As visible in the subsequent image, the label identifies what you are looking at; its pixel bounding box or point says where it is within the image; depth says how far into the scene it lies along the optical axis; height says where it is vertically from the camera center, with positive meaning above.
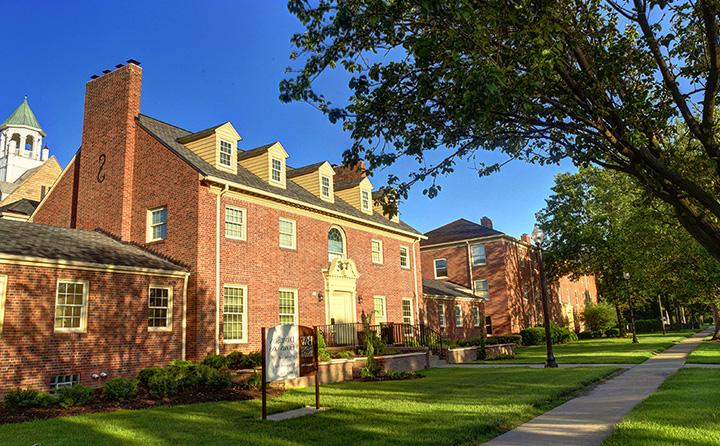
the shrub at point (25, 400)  11.13 -1.14
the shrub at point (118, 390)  12.33 -1.11
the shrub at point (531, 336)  37.81 -0.81
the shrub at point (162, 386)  12.80 -1.10
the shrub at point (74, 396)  11.41 -1.12
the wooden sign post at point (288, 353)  10.45 -0.38
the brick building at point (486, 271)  40.16 +4.19
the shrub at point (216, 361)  15.86 -0.72
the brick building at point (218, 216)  18.14 +4.56
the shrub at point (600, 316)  45.22 +0.42
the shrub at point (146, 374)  13.89 -0.88
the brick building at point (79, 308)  13.41 +0.92
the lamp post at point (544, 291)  19.37 +1.20
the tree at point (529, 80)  6.84 +3.40
